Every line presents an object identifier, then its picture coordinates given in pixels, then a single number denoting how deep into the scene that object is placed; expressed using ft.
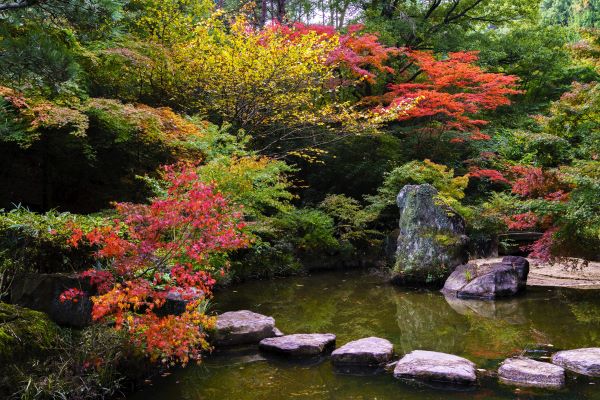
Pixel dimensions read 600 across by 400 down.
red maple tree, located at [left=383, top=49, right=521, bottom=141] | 35.99
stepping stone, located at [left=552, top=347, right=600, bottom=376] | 15.53
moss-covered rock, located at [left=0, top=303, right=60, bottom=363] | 12.54
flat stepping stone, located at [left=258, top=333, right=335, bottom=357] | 18.17
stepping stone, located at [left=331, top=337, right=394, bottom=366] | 17.12
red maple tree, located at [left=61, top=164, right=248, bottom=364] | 13.71
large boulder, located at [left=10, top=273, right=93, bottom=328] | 14.38
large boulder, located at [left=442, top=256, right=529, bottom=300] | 27.14
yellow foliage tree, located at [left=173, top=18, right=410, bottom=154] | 30.30
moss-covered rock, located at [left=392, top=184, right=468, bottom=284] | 30.63
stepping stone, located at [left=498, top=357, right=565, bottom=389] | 14.80
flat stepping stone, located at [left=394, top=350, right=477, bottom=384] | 15.14
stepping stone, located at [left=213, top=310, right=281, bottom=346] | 19.45
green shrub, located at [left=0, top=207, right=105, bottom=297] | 14.20
